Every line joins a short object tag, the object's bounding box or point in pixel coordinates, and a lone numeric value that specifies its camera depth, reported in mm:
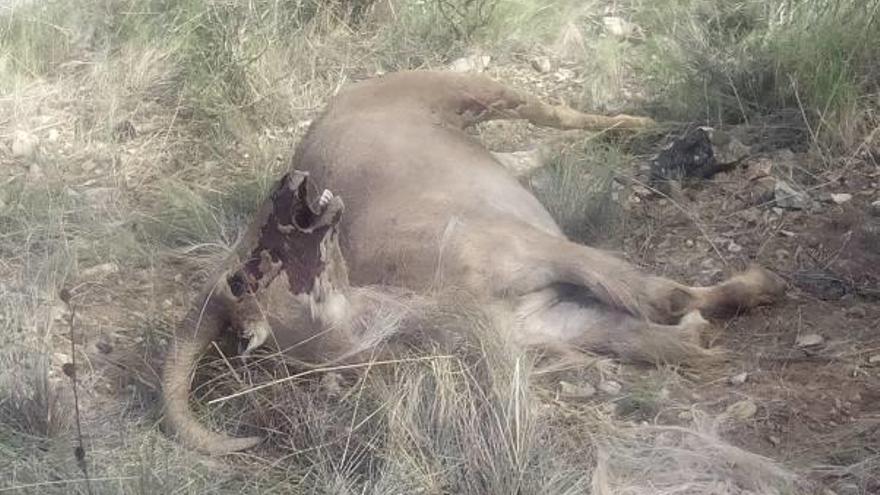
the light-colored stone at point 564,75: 6262
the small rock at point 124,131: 6176
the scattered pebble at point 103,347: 4379
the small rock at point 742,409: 3588
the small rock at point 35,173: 5801
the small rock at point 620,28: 6422
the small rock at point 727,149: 4996
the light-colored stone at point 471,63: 6363
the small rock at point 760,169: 4957
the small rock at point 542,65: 6348
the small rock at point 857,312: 4035
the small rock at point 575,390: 3820
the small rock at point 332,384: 3738
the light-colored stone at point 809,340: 3930
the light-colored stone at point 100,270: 4902
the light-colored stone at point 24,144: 6078
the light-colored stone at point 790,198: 4699
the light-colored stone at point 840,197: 4707
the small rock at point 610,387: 3854
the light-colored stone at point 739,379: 3803
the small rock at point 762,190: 4801
